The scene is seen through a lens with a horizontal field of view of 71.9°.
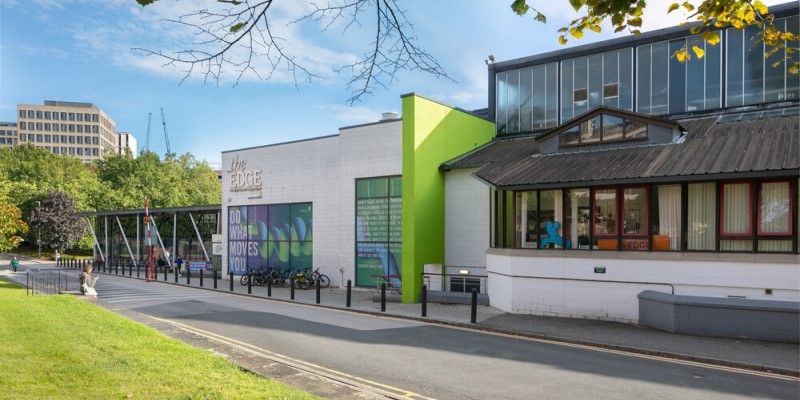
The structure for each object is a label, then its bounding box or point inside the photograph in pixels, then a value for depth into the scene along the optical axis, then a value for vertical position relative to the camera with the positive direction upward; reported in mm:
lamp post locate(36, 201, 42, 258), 62419 -1148
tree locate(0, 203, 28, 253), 28359 -556
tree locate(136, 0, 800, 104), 4919 +1980
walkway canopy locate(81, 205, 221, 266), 40062 -1640
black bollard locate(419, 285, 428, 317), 16034 -2478
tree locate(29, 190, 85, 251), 62875 -589
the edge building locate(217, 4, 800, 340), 13695 +843
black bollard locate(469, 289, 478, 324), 14781 -2526
